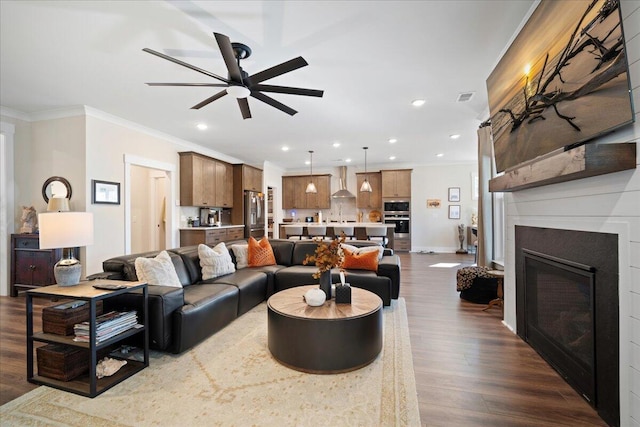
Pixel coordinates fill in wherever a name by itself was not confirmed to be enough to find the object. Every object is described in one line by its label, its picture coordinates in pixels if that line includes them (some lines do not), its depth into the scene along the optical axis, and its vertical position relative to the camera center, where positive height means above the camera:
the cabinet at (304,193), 9.73 +0.73
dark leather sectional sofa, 2.47 -0.80
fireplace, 1.68 -0.69
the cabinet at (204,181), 6.09 +0.79
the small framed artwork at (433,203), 8.98 +0.32
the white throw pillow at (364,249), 4.15 -0.51
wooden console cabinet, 4.24 -0.67
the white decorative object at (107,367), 2.18 -1.15
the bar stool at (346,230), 7.11 -0.38
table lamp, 2.22 -0.15
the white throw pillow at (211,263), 3.62 -0.59
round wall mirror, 4.38 +0.45
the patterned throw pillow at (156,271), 2.75 -0.53
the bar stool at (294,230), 7.38 -0.39
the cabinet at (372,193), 9.38 +0.68
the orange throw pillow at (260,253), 4.38 -0.59
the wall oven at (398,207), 9.02 +0.21
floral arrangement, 2.61 -0.38
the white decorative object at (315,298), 2.50 -0.72
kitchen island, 7.22 -0.37
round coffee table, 2.22 -0.96
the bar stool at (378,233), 6.98 -0.46
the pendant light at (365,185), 7.28 +0.78
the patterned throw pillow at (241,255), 4.36 -0.60
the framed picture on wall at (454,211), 8.84 +0.07
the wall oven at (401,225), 8.98 -0.35
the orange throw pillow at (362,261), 4.00 -0.65
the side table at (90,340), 1.99 -0.89
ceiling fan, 2.19 +1.20
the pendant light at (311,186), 7.79 +0.80
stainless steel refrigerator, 7.66 +0.04
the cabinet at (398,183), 9.01 +0.96
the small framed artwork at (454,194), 8.87 +0.59
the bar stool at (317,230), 7.14 -0.38
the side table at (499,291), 3.70 -1.02
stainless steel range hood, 9.50 +1.20
